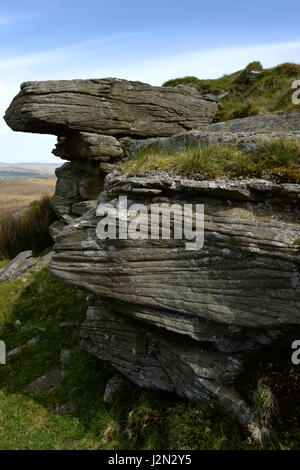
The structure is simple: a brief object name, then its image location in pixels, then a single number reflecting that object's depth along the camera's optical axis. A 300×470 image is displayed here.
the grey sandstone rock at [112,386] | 9.51
